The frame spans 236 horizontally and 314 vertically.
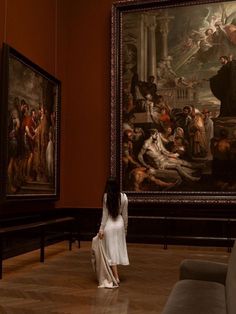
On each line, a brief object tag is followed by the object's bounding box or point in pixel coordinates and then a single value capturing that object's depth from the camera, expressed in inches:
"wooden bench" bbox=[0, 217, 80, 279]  292.8
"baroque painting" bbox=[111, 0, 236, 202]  427.5
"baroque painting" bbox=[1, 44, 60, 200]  338.6
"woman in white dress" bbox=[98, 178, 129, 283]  264.4
